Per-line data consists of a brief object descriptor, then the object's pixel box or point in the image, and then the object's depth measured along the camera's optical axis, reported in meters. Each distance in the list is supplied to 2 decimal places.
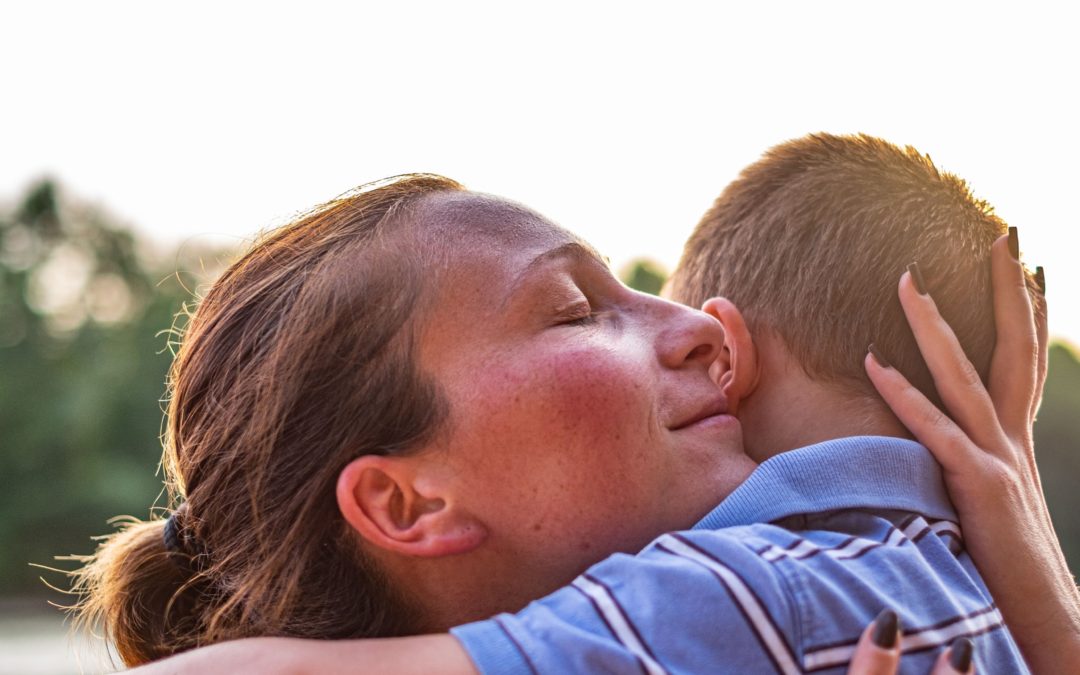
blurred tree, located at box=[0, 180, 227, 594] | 7.39
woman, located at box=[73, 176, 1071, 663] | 0.77
